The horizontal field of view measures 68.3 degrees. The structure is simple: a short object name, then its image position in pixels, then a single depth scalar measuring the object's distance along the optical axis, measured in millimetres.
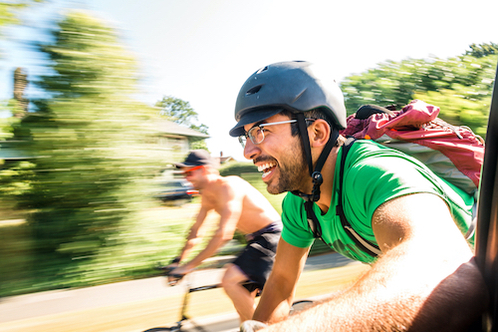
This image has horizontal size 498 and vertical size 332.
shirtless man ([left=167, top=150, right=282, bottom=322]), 3500
